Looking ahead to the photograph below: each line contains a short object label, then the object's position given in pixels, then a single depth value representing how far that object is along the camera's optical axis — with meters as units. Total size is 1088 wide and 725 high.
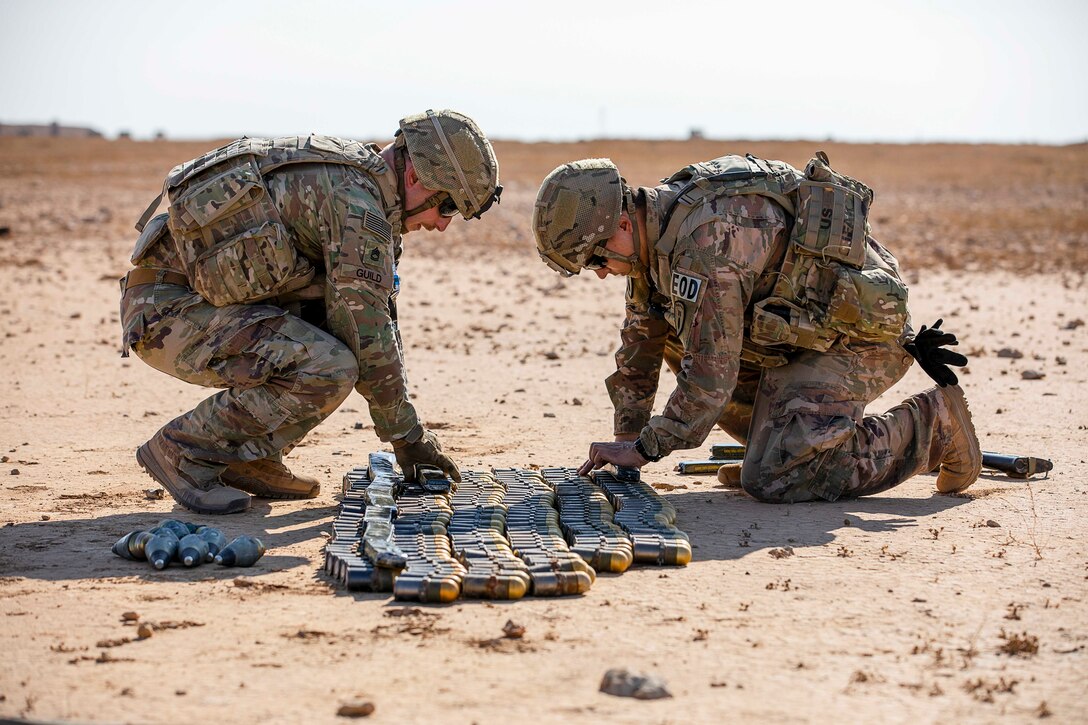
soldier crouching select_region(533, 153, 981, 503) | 6.80
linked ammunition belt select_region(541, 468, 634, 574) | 5.81
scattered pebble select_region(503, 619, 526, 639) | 4.94
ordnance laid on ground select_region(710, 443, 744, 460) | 8.41
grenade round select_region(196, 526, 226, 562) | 6.04
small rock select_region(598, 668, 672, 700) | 4.34
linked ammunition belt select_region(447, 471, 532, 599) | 5.42
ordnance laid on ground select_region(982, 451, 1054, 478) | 7.70
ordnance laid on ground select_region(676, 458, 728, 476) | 8.12
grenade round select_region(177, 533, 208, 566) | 5.94
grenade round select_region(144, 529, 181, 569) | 5.89
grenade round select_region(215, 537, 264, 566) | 5.96
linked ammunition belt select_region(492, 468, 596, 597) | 5.46
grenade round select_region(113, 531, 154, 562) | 6.01
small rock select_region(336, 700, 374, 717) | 4.20
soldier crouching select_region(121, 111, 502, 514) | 6.76
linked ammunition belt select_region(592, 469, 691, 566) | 5.92
